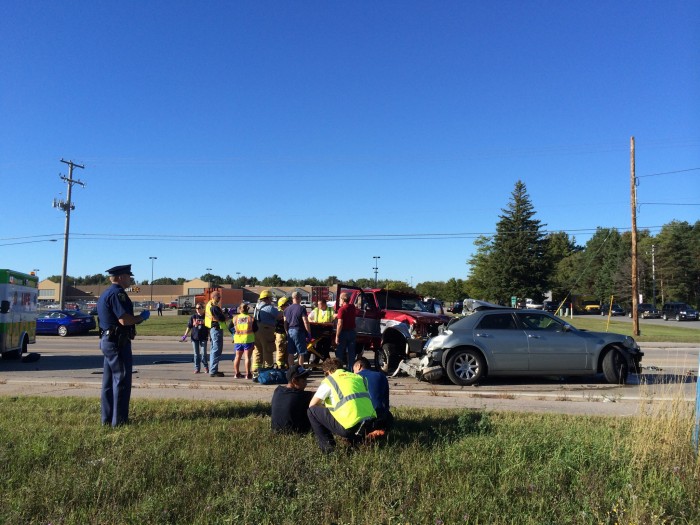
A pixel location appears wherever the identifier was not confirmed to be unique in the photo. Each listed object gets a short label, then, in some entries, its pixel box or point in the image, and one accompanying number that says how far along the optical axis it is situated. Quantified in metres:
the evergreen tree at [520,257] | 63.50
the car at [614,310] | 73.75
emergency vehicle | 14.09
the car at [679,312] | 57.13
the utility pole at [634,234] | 29.30
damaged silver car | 10.46
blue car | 27.72
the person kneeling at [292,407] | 5.92
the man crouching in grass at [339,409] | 5.28
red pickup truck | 12.62
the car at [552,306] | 68.38
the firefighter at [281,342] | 12.41
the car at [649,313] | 65.25
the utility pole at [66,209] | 39.84
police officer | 6.60
